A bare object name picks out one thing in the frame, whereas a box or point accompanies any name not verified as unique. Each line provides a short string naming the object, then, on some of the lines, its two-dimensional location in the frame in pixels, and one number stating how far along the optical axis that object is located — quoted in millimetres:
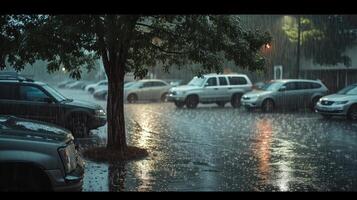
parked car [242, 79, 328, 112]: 24047
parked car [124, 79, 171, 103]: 31578
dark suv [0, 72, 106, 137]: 13750
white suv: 26828
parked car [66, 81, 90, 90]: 64562
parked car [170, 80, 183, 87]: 41250
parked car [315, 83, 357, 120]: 19438
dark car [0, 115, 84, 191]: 5965
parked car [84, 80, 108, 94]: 39009
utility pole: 28319
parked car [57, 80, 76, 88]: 70250
